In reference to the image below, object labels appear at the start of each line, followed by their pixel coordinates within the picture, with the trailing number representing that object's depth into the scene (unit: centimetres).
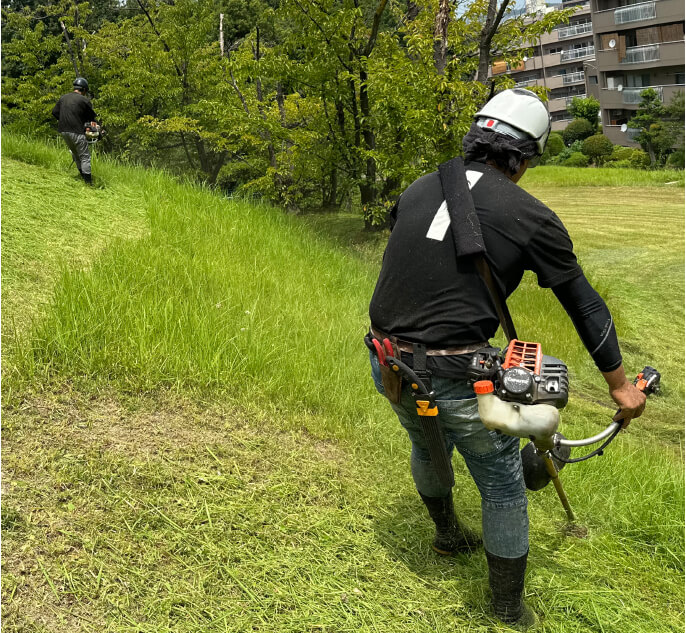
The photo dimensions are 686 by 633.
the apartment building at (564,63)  5016
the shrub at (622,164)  3003
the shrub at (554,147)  3653
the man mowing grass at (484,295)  235
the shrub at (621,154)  3186
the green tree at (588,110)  4006
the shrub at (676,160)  2742
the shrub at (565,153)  3554
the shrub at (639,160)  2955
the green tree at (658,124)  2911
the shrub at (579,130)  3909
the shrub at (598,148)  3334
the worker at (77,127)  829
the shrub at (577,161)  3388
